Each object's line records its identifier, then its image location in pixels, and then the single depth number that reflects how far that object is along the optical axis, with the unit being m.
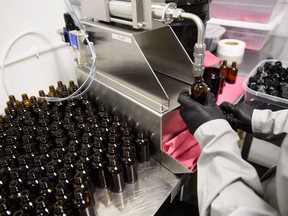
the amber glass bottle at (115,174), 0.74
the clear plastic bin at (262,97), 1.09
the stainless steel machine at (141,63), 0.79
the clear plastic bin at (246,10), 1.34
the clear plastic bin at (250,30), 1.37
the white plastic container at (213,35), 1.46
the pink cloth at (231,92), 1.17
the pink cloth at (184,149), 0.85
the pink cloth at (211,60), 1.26
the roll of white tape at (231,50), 1.37
